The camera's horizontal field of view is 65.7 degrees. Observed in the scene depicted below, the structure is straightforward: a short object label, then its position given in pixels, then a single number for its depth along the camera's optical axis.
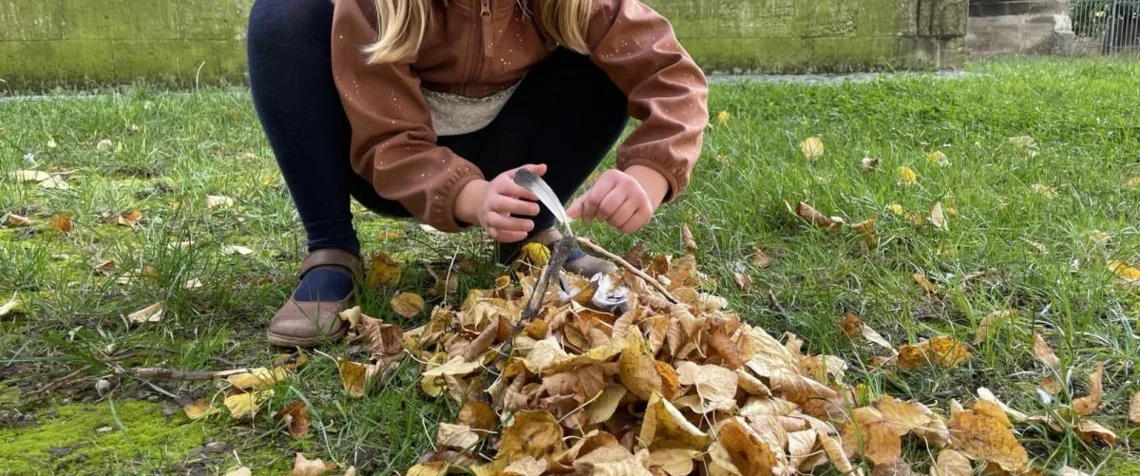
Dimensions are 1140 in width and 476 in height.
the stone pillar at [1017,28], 11.44
